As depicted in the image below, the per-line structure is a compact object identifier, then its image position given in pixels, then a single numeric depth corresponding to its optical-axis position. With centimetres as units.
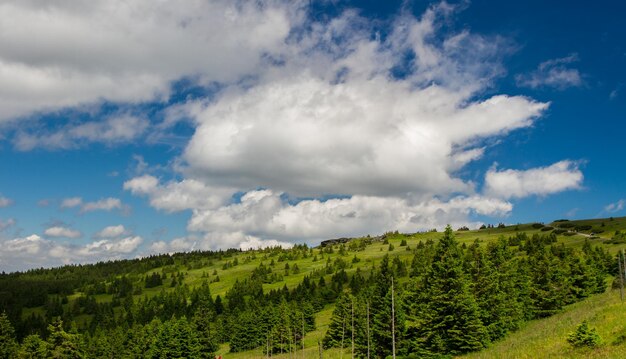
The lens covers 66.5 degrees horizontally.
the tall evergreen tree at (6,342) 9298
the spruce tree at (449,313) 4575
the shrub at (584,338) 3416
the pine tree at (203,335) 9076
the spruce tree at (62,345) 9312
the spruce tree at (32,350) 9362
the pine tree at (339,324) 8269
